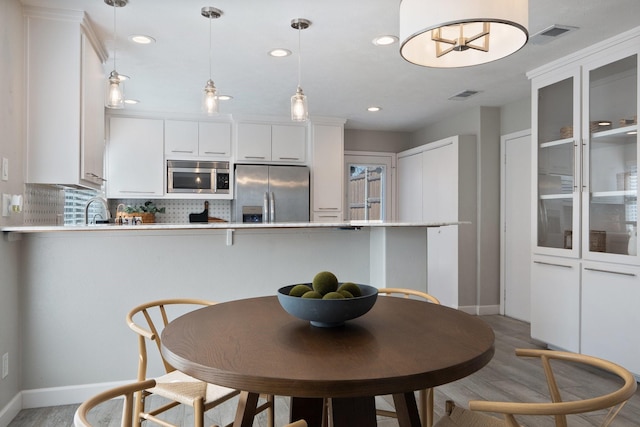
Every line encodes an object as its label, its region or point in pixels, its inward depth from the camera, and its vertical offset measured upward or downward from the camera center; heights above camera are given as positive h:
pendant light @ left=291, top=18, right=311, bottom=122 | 2.52 +0.59
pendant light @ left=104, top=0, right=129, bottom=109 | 2.38 +0.63
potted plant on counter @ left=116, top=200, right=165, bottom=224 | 4.43 +0.02
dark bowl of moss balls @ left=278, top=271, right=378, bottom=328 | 1.31 -0.26
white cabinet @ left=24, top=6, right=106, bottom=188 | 2.67 +0.70
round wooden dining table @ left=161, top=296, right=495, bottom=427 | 1.01 -0.36
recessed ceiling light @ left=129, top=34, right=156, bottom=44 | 3.04 +1.18
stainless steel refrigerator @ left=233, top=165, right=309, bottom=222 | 5.31 +0.23
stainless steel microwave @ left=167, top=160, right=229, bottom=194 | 5.20 +0.42
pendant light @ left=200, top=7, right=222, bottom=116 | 2.44 +0.61
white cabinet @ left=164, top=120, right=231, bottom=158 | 5.20 +0.86
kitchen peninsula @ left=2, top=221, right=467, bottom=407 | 2.62 -0.38
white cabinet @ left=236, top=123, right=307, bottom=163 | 5.37 +0.84
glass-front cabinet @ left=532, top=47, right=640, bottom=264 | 3.07 +0.42
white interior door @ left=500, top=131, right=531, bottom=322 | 4.73 -0.12
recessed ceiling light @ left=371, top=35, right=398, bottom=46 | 3.06 +1.19
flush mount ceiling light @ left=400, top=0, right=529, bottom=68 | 1.39 +0.64
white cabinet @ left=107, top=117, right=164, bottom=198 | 5.02 +0.61
